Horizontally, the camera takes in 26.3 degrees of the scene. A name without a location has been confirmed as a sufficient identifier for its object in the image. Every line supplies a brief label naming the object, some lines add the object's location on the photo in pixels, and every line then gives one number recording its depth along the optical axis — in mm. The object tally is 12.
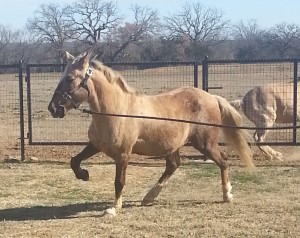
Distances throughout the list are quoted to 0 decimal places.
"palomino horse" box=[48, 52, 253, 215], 7102
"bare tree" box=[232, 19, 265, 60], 59562
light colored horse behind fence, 12484
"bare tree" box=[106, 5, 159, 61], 57419
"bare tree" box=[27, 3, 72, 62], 67531
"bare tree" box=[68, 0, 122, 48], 65938
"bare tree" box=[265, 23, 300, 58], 64938
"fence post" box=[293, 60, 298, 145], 11686
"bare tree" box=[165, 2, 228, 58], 71125
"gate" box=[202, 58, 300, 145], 11586
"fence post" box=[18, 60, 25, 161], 11750
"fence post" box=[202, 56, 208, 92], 11562
